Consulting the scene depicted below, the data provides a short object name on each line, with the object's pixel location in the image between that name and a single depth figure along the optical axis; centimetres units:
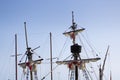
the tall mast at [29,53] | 7085
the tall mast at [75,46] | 5543
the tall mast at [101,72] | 5331
